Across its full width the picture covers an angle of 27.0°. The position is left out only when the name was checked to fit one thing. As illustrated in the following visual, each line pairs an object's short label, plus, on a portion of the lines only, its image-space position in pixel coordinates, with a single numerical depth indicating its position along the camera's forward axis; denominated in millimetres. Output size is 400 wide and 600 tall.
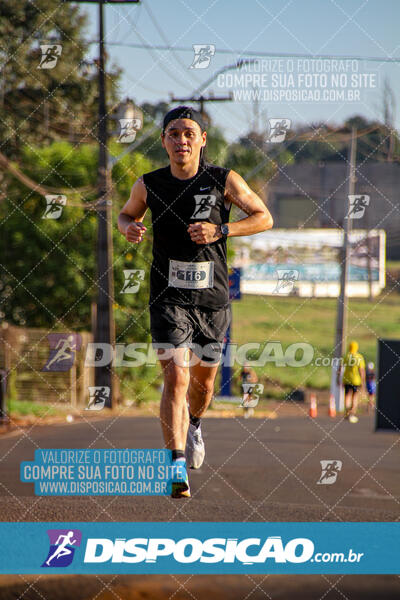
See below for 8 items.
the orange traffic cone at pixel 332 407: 26875
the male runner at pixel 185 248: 5891
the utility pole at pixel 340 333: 27920
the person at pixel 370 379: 22625
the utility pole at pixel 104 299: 21219
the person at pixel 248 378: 22098
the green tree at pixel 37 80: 26766
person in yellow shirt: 16453
